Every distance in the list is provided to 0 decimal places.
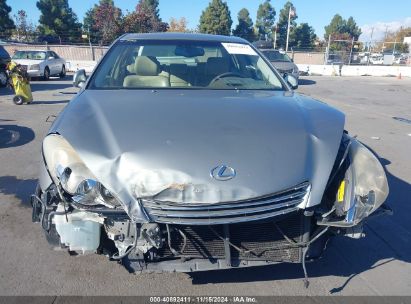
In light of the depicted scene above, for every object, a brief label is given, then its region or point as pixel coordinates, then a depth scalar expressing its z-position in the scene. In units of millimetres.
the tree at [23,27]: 47000
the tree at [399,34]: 91250
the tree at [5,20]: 40344
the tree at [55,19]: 46719
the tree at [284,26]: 62909
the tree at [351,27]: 80062
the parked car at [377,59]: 46250
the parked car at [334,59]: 34712
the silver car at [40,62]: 17609
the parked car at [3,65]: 14542
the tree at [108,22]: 43156
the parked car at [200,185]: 2182
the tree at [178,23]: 67062
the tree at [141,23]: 44750
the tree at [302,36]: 62744
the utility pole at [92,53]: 29250
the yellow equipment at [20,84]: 10648
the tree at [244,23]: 64425
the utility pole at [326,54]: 33531
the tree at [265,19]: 66562
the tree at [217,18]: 58781
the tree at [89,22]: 50956
